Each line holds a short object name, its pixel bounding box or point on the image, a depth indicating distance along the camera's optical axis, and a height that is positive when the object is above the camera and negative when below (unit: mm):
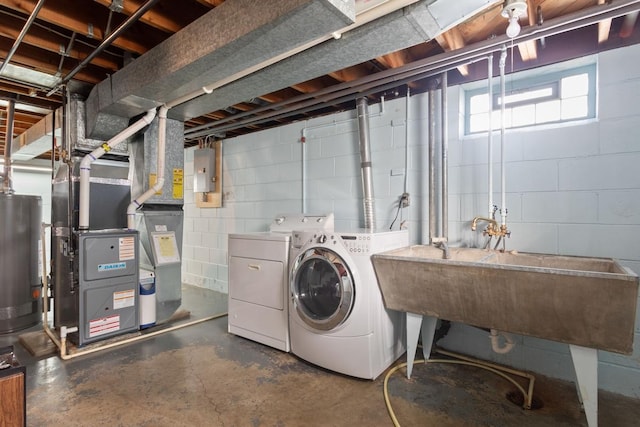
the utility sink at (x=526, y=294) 1431 -423
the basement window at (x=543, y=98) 2203 +826
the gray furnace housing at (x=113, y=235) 2670 -199
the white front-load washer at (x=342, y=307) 2143 -658
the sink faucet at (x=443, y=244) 2393 -248
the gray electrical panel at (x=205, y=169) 4453 +606
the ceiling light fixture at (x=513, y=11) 1488 +941
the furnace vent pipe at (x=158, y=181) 2963 +295
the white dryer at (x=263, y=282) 2590 -587
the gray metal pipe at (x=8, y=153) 3217 +634
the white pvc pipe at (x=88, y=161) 2686 +434
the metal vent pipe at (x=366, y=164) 2904 +436
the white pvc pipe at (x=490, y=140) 2283 +513
